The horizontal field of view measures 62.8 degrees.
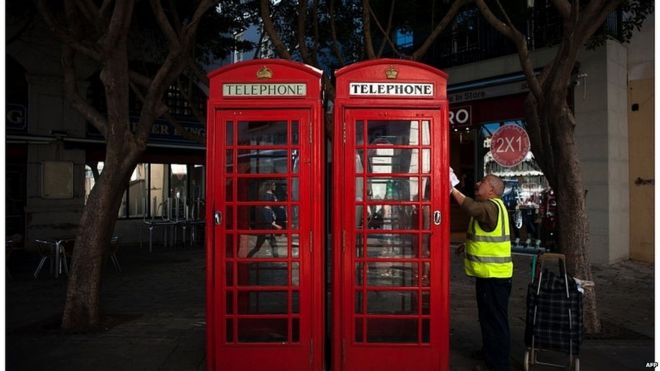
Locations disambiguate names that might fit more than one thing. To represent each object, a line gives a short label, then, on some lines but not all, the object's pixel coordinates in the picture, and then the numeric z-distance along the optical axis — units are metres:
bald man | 4.62
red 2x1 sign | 10.73
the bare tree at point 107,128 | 6.29
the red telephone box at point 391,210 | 4.51
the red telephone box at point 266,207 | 4.53
